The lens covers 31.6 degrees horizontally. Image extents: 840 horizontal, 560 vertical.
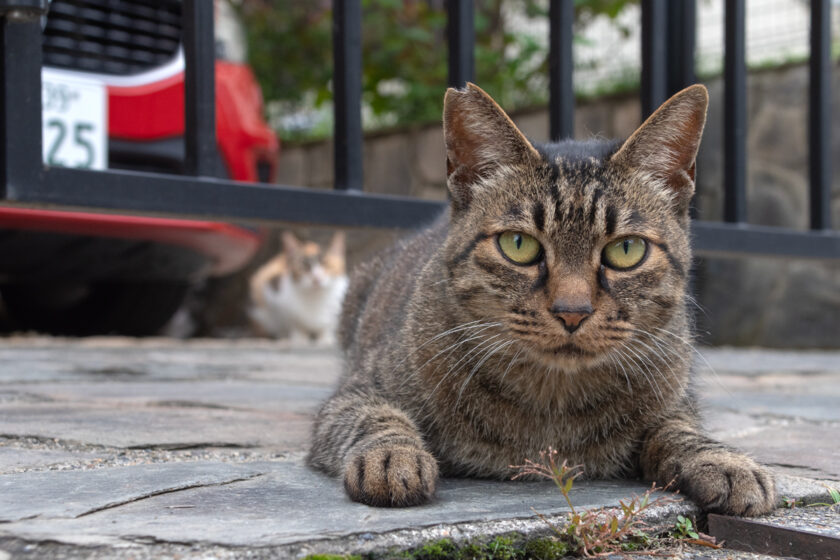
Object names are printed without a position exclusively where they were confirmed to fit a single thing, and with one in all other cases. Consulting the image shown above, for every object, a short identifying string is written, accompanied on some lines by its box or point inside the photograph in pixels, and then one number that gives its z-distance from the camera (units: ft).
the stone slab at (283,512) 1.72
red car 3.55
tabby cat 2.13
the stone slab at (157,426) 2.33
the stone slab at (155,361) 3.66
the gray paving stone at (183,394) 2.88
